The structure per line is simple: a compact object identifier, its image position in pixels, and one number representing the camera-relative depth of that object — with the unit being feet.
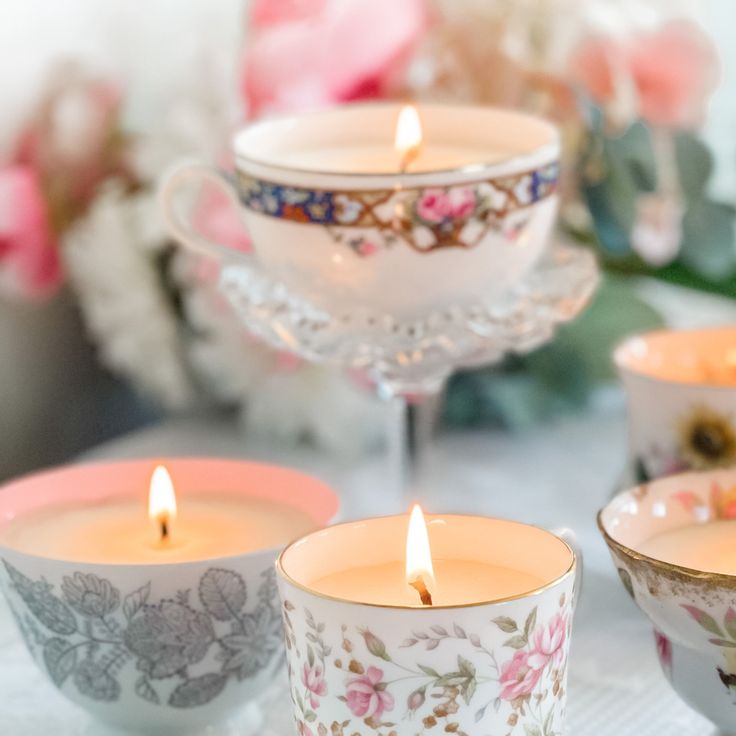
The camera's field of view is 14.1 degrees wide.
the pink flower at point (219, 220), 3.05
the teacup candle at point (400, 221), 2.61
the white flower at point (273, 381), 3.15
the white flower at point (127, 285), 3.19
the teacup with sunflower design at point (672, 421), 2.68
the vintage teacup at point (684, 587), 2.34
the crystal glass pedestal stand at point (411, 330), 2.72
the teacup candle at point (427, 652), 2.25
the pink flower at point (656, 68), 3.03
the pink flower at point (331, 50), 3.02
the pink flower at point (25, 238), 3.17
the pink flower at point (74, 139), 3.25
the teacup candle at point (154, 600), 2.42
